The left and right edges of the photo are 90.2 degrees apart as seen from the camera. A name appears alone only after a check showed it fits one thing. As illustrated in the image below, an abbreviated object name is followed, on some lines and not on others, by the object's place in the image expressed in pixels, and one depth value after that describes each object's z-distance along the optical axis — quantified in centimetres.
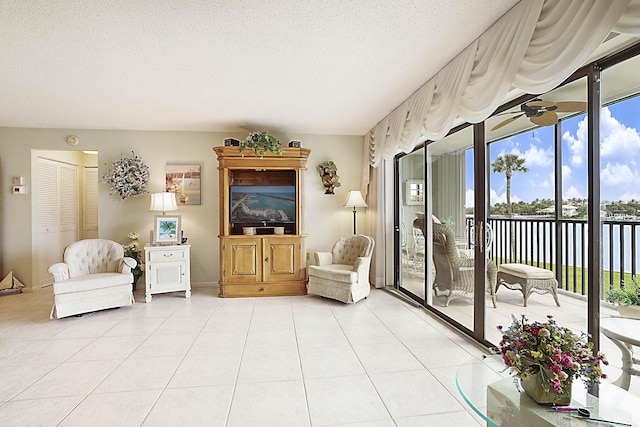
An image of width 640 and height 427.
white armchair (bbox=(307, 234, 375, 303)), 433
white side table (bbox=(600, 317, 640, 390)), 175
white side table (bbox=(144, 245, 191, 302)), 457
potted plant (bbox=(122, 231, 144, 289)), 491
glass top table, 128
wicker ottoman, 272
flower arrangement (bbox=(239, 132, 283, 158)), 468
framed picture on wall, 530
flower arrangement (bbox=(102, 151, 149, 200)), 501
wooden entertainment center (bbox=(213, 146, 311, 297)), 479
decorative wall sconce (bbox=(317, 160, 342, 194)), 548
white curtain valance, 155
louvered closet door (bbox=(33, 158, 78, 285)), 522
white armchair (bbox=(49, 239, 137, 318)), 376
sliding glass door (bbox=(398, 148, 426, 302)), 452
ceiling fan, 222
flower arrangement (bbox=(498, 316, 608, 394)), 127
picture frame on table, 481
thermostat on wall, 503
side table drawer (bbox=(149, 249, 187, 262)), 459
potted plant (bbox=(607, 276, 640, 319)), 188
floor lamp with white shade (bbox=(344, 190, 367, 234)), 522
